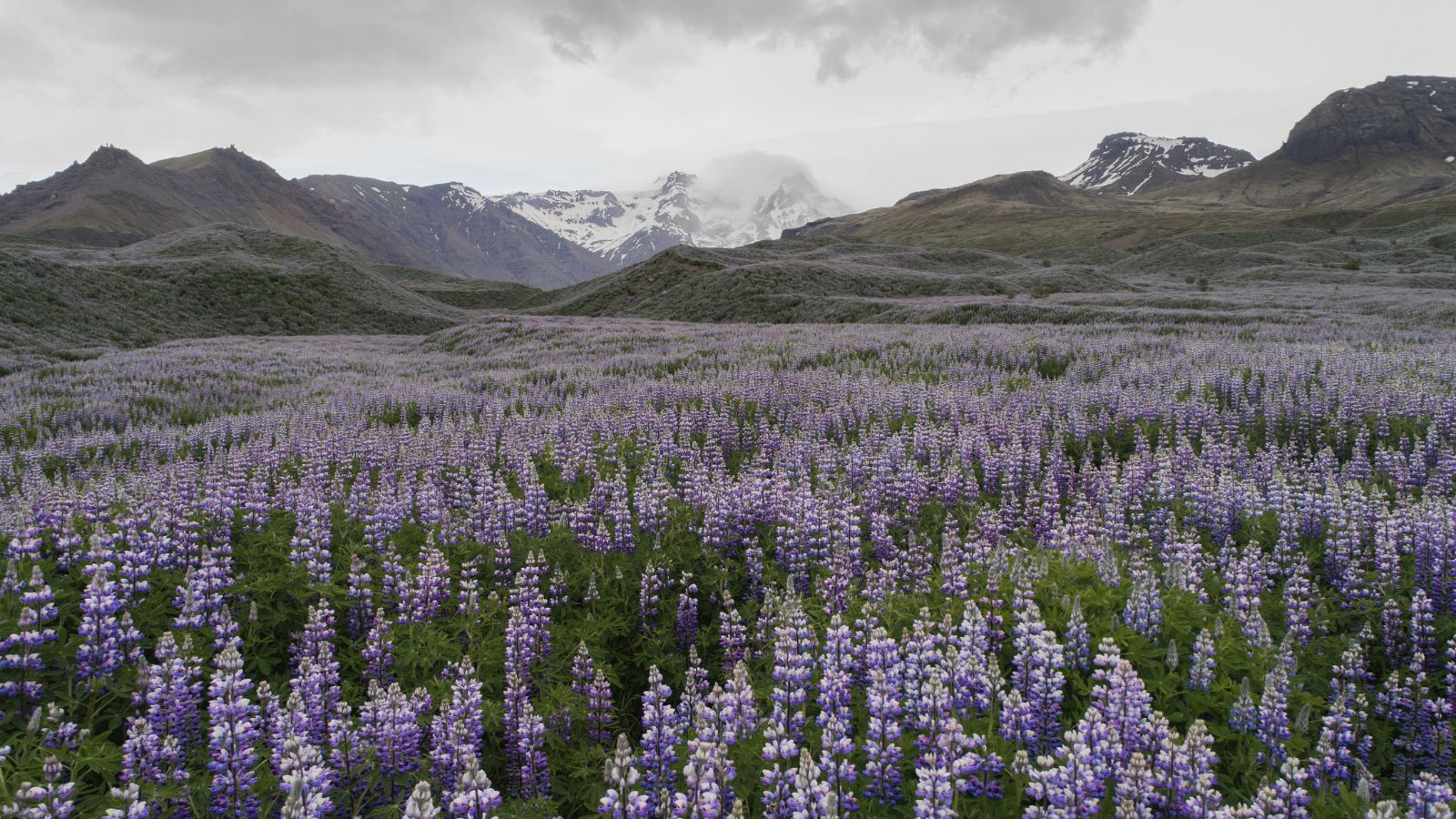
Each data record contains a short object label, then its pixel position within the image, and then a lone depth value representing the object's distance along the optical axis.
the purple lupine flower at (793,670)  3.97
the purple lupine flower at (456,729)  3.85
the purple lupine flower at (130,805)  2.91
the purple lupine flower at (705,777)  3.12
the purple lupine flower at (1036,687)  3.87
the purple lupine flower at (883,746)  3.63
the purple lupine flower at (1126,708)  3.67
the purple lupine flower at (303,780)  2.79
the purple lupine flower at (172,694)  3.99
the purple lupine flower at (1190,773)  3.23
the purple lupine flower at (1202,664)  4.49
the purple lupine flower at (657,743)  3.81
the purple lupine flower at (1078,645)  4.74
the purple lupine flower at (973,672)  3.99
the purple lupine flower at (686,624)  6.17
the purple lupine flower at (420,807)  2.72
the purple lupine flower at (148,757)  3.44
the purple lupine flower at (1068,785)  3.20
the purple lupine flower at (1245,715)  3.97
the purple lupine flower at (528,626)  5.07
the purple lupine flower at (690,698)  4.05
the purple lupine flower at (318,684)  4.14
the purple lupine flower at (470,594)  5.80
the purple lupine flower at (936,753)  3.18
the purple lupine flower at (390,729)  3.93
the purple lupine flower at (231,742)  3.56
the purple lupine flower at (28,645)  4.06
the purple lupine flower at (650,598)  6.26
